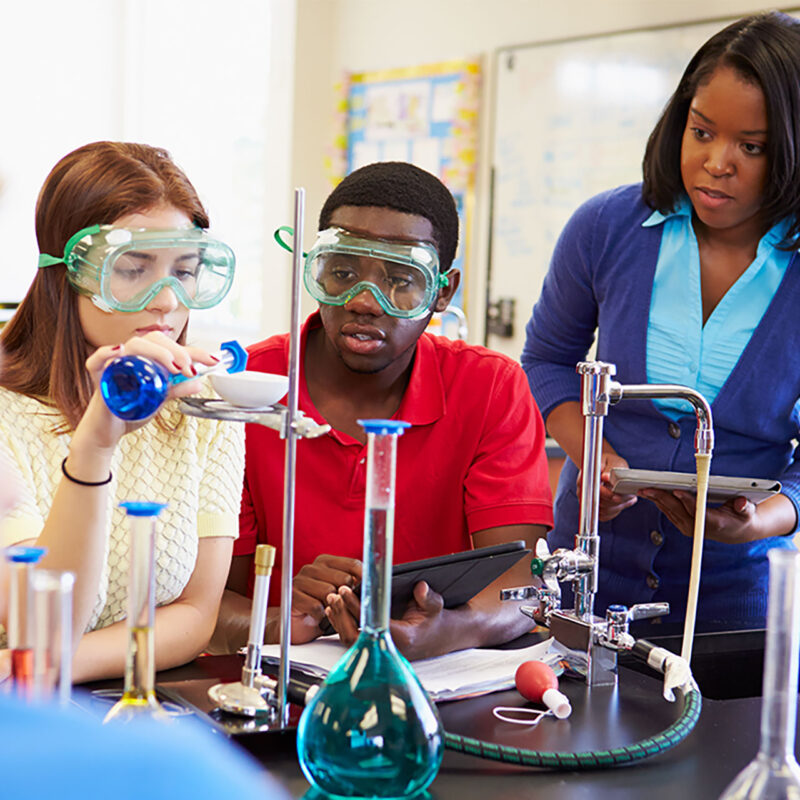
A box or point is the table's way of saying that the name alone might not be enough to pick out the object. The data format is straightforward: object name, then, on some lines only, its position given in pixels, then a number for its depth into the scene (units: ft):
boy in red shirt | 5.48
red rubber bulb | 4.08
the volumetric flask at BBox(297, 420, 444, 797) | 2.95
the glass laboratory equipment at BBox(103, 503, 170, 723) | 2.50
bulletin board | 13.94
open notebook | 4.20
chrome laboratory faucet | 4.32
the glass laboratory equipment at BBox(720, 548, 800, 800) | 2.20
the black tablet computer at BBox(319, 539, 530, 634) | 4.17
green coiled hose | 3.48
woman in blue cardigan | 5.74
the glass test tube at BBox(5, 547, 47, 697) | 2.19
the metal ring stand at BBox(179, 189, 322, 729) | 3.41
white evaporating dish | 3.49
